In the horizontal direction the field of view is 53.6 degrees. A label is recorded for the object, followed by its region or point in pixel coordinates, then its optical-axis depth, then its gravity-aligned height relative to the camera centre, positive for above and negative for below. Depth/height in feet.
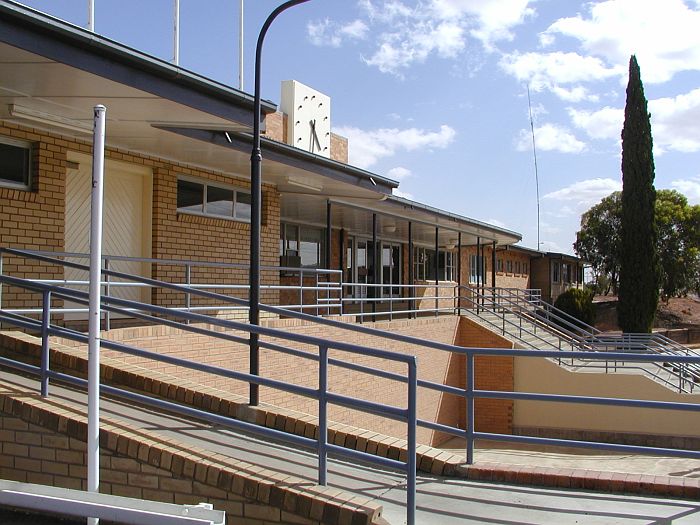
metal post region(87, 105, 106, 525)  11.88 -0.48
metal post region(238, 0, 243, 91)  35.06 +11.76
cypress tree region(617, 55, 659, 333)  88.28 +6.00
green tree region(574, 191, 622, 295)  162.71 +10.28
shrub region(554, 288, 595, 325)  109.15 -3.81
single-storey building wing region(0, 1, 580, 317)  22.68 +6.13
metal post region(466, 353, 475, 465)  19.72 -3.66
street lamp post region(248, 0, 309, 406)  21.93 +1.98
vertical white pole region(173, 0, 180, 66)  29.84 +10.24
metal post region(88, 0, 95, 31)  25.05 +9.46
